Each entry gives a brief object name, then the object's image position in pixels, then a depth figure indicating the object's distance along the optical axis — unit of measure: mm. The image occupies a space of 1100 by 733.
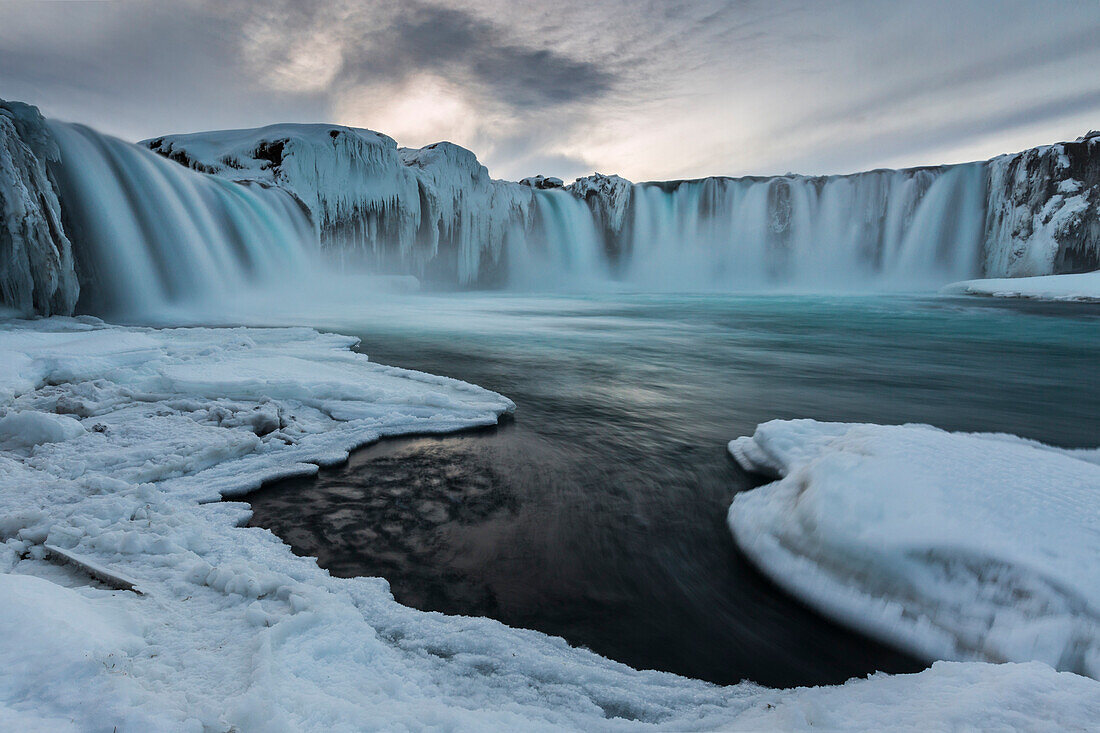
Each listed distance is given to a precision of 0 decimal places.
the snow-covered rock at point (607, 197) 33125
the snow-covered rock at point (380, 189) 18891
